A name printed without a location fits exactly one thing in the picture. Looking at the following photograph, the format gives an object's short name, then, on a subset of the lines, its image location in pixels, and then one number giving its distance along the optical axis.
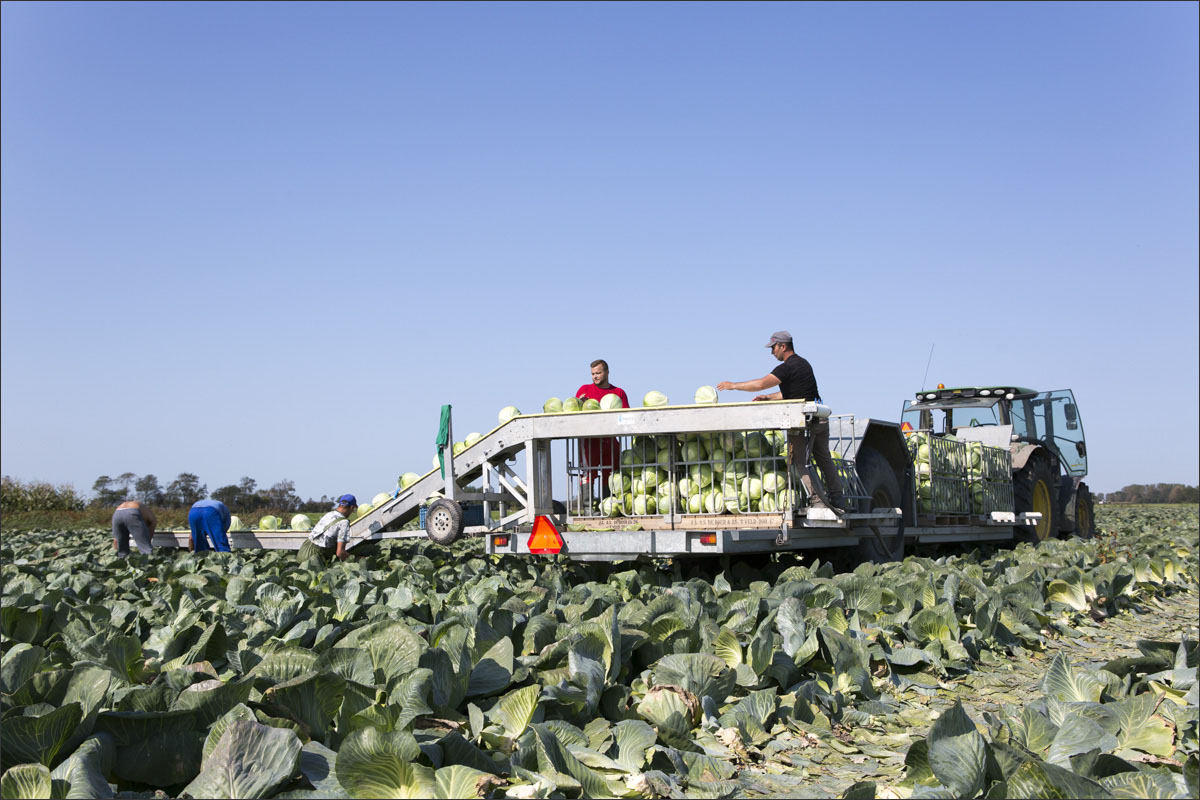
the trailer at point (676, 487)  7.37
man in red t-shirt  8.35
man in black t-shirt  7.32
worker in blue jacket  11.89
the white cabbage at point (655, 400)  8.59
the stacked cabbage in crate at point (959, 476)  10.11
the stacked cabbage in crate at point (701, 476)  7.66
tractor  12.74
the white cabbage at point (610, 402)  8.30
